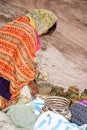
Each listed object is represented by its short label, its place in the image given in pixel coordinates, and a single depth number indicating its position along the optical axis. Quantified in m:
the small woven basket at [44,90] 5.20
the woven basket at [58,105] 4.01
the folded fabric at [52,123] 3.61
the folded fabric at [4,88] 3.97
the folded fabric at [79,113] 3.99
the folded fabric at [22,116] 3.70
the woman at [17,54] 3.95
